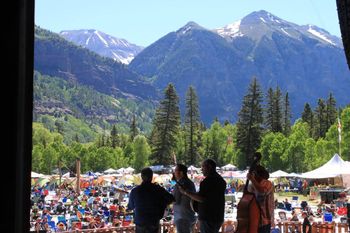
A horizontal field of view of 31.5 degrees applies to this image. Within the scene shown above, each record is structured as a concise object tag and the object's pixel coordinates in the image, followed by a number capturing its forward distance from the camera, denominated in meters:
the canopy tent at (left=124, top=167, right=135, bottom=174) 79.56
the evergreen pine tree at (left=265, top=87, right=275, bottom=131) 79.19
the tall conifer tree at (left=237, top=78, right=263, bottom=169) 74.81
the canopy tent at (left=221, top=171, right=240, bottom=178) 55.00
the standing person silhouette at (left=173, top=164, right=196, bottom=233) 6.12
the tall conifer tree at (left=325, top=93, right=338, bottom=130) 75.69
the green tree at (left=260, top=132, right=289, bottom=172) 79.19
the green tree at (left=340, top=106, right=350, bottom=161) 59.50
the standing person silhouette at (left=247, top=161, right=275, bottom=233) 5.93
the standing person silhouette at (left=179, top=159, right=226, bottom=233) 5.74
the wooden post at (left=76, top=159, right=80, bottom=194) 39.03
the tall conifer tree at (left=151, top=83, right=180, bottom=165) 76.00
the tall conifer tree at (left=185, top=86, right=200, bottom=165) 80.44
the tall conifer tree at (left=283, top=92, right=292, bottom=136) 88.88
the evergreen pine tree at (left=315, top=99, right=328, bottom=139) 77.61
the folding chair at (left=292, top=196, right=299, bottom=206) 35.98
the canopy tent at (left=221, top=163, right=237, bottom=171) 65.47
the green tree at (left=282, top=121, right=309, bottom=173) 80.12
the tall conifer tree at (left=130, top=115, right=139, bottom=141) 116.01
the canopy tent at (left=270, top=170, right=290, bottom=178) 48.44
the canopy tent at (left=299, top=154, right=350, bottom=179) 34.72
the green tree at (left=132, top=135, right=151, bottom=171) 106.62
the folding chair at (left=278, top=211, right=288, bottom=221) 17.47
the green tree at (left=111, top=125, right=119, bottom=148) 122.19
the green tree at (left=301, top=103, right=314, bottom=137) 85.88
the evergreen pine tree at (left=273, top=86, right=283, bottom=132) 79.12
